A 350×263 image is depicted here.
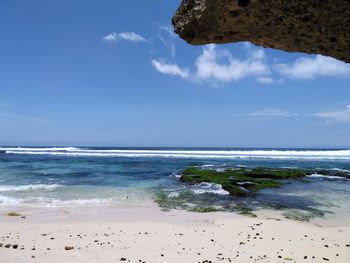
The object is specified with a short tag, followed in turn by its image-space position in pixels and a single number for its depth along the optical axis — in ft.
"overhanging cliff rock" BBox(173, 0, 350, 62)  16.01
